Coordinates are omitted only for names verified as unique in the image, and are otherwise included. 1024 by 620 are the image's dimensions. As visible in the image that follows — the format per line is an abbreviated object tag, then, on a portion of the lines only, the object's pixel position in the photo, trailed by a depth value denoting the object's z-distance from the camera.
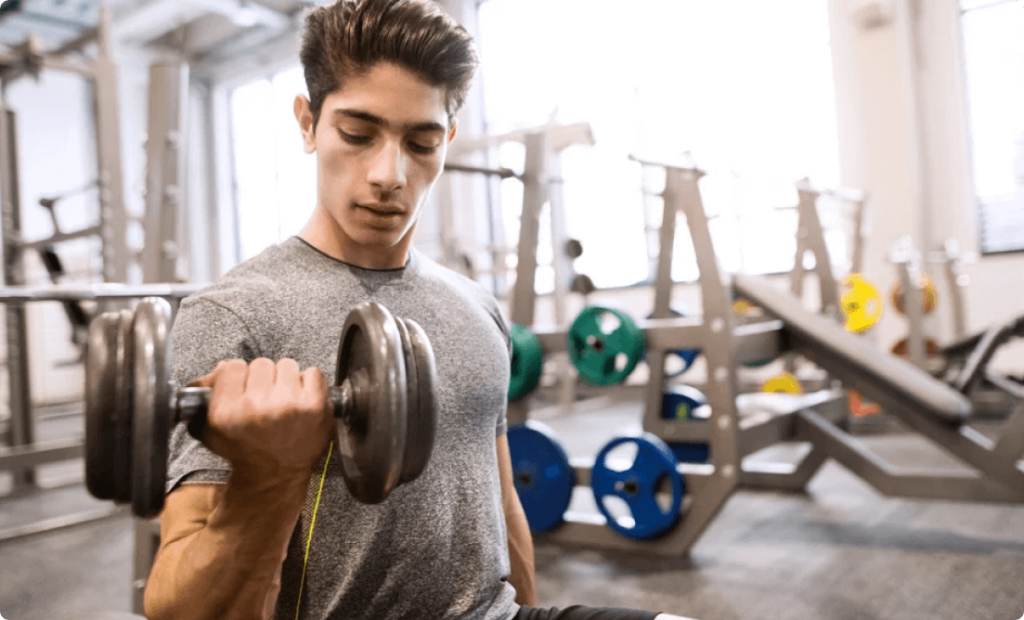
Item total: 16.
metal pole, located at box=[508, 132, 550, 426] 2.26
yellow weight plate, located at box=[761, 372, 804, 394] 3.19
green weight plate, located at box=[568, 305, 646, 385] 1.97
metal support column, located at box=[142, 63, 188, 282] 2.47
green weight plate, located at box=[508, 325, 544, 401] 2.06
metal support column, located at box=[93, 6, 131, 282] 2.79
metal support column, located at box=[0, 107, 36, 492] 2.92
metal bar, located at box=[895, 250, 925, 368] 3.56
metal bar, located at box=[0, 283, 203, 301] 1.53
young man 0.59
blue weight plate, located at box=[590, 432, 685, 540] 1.90
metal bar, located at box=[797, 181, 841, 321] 3.07
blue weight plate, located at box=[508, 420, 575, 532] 2.08
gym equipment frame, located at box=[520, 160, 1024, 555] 1.86
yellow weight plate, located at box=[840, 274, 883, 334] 3.46
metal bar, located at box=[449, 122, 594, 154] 3.29
